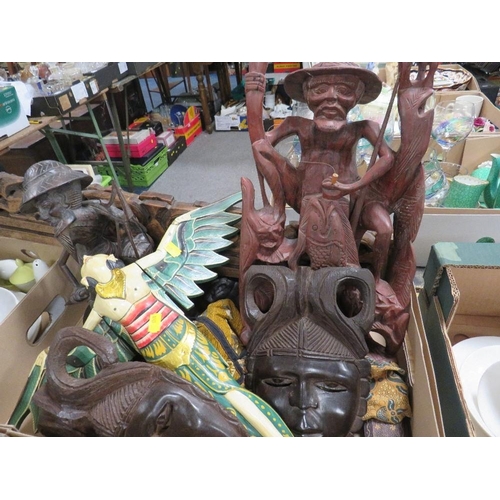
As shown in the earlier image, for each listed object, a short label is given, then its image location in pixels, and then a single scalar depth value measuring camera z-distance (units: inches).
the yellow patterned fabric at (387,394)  32.9
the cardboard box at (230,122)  122.4
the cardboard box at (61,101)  69.0
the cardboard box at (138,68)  87.5
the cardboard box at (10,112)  59.7
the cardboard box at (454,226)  44.3
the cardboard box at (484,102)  66.9
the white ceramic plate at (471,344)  37.0
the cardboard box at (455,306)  30.0
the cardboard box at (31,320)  38.2
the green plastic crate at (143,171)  95.6
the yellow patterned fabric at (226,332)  35.8
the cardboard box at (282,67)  100.6
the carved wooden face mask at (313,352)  28.8
